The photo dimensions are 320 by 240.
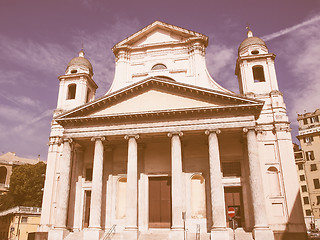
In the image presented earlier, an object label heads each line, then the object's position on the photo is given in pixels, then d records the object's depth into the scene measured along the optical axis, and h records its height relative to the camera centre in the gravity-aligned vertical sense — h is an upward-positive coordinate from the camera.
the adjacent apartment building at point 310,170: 46.99 +7.67
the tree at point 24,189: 44.16 +4.79
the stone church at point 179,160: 20.62 +4.51
